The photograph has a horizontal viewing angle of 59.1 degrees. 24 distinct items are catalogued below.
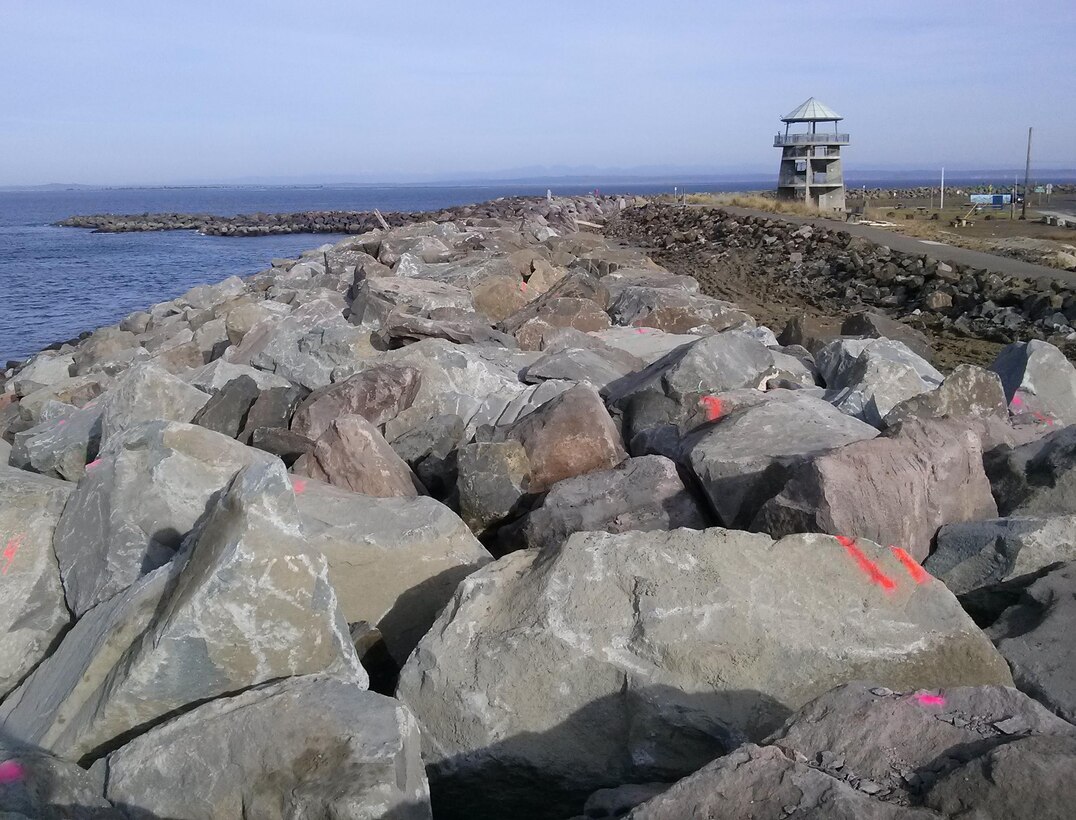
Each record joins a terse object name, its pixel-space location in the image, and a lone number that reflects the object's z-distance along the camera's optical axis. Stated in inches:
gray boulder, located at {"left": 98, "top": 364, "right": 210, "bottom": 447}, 212.4
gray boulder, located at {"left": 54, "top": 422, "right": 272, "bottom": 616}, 147.1
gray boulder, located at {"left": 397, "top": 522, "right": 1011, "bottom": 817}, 107.3
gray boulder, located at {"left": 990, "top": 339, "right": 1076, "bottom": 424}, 215.5
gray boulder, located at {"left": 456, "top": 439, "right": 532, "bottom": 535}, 181.0
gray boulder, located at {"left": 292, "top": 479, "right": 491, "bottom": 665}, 144.4
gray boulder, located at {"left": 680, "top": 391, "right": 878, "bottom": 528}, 153.6
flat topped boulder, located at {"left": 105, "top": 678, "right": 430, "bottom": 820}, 95.2
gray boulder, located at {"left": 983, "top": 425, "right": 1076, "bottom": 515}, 156.5
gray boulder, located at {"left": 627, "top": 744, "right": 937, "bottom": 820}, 72.6
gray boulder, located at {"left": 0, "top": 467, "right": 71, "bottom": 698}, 145.0
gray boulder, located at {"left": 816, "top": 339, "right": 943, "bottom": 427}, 215.3
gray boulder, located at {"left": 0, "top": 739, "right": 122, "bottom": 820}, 94.4
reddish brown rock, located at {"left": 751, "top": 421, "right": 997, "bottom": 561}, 133.7
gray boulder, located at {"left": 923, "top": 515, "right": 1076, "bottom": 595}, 134.3
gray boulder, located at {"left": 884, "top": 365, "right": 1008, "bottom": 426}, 191.3
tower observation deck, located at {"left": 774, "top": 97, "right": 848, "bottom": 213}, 1443.2
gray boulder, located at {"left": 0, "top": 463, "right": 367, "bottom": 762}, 112.7
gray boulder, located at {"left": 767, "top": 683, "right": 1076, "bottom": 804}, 78.7
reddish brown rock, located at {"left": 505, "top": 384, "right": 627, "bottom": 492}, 191.0
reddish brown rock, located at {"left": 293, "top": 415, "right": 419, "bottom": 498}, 180.9
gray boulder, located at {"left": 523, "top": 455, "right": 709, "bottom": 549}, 159.2
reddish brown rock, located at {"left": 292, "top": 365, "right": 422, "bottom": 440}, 224.8
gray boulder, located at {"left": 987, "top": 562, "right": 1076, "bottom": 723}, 108.5
